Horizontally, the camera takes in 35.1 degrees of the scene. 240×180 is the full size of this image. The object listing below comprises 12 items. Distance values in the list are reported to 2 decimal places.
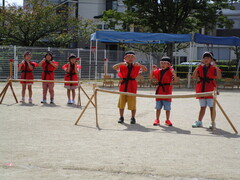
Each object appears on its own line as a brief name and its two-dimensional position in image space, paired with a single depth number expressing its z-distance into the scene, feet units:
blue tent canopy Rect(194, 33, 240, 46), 68.69
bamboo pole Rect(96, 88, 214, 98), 26.06
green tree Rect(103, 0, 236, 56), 90.68
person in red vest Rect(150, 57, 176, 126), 29.58
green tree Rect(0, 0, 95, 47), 104.17
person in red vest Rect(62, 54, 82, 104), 41.37
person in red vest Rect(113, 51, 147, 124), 30.29
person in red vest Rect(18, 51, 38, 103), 41.55
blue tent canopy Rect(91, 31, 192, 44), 66.74
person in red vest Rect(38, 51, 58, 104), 41.14
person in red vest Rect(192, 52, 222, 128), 28.78
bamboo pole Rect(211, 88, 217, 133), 25.64
